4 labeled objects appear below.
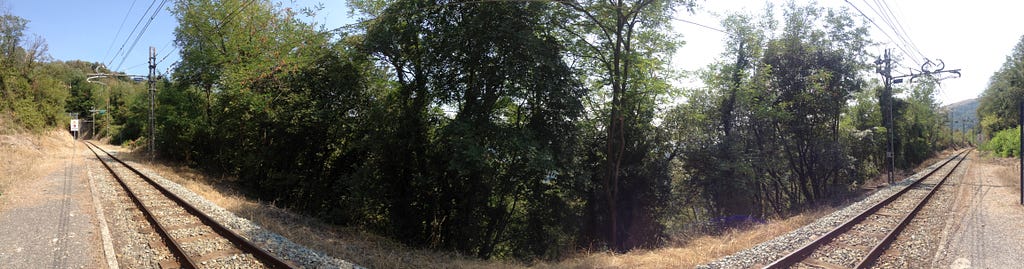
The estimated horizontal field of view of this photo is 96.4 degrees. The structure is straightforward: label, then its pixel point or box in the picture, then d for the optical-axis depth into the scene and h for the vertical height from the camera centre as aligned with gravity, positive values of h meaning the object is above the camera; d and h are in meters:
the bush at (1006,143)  33.22 -0.35
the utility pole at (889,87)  23.20 +2.72
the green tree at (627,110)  13.08 +0.93
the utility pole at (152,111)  25.40 +1.48
